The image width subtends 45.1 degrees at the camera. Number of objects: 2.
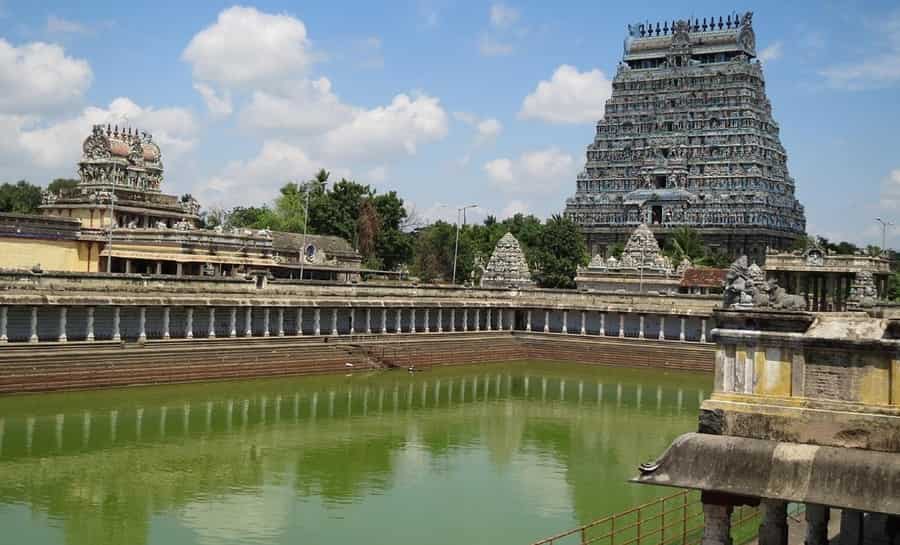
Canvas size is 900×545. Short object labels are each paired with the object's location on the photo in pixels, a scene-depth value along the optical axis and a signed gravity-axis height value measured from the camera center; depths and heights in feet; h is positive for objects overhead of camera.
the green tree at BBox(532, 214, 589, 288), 268.82 +4.90
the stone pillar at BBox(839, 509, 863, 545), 49.78 -11.40
